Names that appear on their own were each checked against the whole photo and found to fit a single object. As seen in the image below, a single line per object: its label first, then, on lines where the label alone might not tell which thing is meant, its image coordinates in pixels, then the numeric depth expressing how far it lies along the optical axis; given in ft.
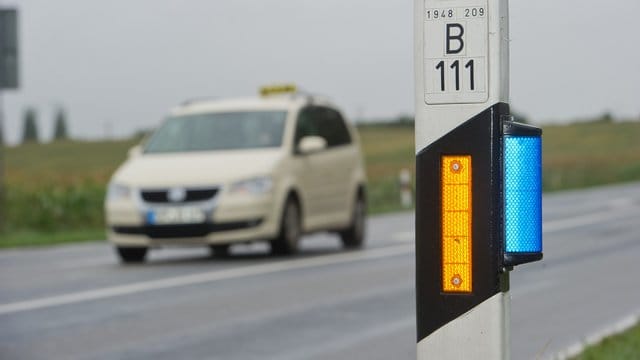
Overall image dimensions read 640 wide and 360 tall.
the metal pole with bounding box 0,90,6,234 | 81.38
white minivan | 53.01
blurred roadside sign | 76.07
